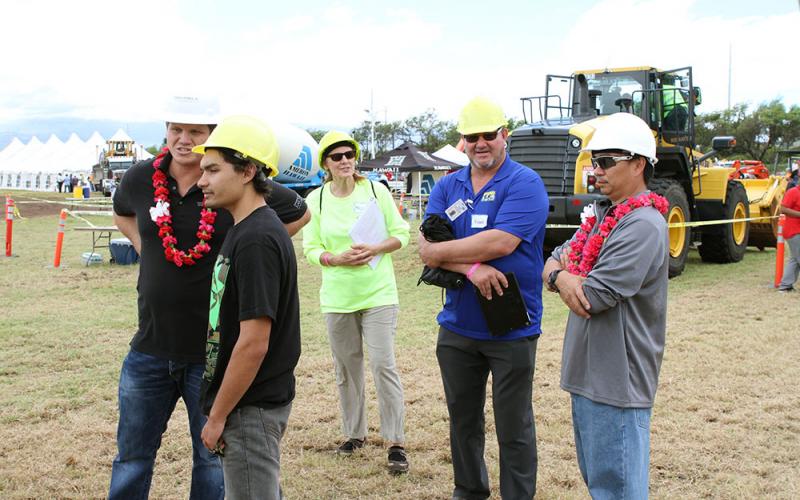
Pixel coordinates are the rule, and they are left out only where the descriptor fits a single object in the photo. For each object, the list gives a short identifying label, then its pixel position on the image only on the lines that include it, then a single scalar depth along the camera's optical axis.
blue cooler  13.33
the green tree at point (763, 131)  47.31
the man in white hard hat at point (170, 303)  2.95
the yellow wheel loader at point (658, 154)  10.81
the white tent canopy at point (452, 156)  15.62
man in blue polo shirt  3.46
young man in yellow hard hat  2.33
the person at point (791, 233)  9.73
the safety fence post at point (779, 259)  10.34
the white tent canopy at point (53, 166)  53.31
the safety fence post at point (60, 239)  13.08
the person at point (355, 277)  4.39
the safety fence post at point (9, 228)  14.70
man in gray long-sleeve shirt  2.61
